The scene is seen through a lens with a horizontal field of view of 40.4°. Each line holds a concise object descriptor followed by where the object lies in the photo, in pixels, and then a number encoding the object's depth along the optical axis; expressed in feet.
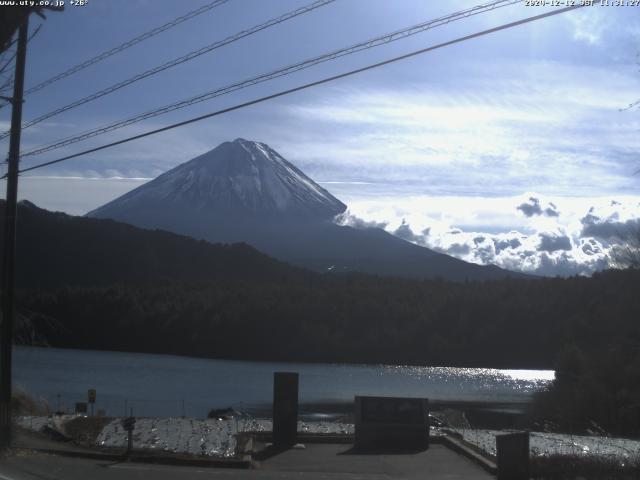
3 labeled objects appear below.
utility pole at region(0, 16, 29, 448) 57.47
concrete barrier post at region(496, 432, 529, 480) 43.47
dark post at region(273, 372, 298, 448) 61.98
